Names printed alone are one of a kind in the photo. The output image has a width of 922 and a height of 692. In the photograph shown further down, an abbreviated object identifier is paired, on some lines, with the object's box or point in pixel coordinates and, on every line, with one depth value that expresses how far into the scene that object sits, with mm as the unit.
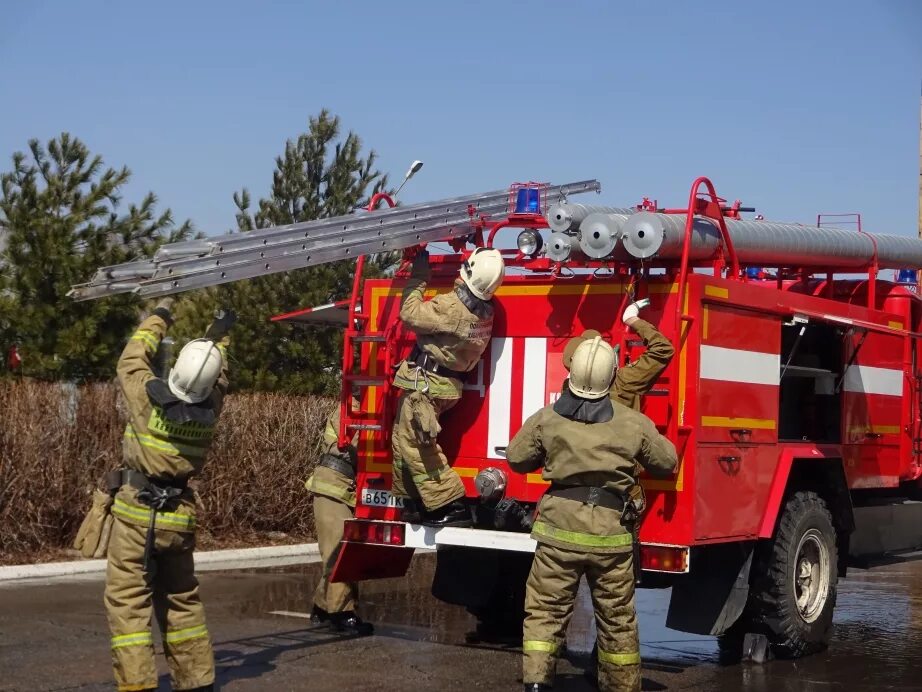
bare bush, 11570
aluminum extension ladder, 6695
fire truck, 7480
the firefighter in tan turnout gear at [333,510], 8750
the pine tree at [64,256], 15297
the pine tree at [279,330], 17922
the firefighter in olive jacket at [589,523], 6586
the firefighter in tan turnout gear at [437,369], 7898
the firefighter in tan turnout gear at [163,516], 6434
